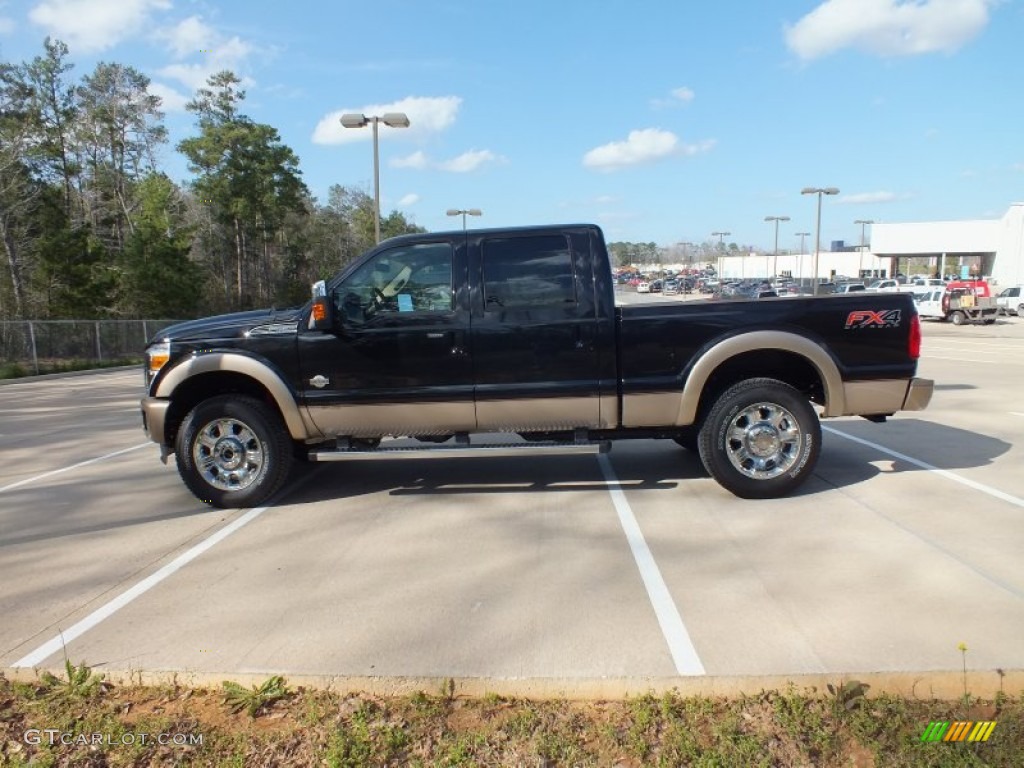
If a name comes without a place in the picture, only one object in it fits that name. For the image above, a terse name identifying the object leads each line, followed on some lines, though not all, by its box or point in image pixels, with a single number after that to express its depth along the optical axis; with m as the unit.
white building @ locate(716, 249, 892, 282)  96.82
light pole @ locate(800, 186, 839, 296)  43.96
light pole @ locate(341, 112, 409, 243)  19.55
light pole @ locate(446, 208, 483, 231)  36.70
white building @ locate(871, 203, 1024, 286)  64.31
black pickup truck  5.71
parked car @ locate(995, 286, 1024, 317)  43.34
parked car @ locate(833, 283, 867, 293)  49.42
